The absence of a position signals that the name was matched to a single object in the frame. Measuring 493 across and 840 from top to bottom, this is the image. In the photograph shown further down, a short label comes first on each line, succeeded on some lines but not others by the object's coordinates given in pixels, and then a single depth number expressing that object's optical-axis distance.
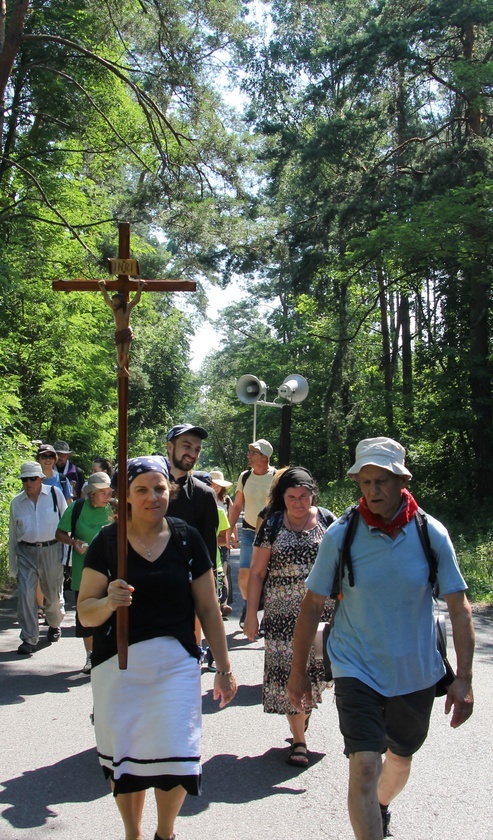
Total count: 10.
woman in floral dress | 5.58
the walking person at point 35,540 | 8.80
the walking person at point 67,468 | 12.21
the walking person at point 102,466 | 10.52
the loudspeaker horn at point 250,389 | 15.24
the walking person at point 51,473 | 10.62
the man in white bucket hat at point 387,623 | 3.62
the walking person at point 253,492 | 9.18
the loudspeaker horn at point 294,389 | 16.67
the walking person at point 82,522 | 8.09
